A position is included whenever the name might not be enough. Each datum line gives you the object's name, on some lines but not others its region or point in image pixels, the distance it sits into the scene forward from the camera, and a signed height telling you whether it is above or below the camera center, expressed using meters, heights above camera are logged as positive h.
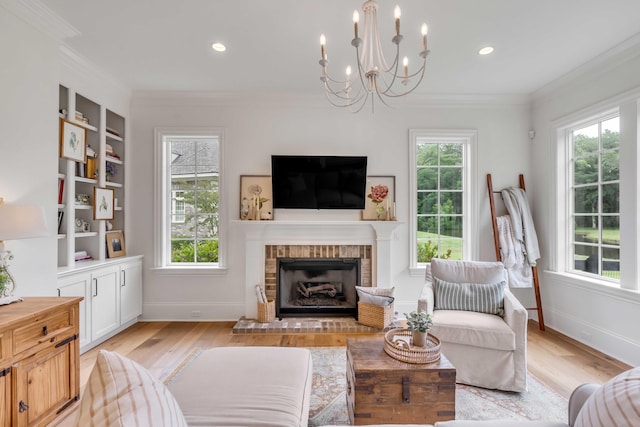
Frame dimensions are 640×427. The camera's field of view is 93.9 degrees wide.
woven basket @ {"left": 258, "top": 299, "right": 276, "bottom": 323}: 3.39 -1.10
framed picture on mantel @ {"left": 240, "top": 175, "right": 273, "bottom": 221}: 3.58 +0.23
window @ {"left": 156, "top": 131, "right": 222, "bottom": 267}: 3.74 +0.19
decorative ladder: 3.42 -0.33
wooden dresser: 1.54 -0.83
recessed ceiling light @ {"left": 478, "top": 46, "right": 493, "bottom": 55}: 2.65 +1.48
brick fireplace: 3.53 -0.36
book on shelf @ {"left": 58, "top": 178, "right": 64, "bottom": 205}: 2.73 +0.22
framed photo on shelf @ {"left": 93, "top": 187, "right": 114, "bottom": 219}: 3.07 +0.12
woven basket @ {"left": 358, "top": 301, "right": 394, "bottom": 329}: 3.25 -1.10
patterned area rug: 1.87 -1.25
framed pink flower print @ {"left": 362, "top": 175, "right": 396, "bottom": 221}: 3.63 +0.20
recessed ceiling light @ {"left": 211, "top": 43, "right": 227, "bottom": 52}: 2.58 +1.47
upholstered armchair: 2.11 -0.83
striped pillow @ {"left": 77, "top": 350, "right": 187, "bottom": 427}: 0.71 -0.48
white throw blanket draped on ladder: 3.46 -0.30
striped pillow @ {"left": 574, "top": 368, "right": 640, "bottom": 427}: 0.83 -0.55
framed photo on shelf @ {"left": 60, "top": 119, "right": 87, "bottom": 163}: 2.64 +0.67
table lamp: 1.68 -0.08
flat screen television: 3.61 +0.39
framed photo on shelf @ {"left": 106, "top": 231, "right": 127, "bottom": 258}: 3.30 -0.34
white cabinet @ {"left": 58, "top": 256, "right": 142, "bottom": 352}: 2.66 -0.80
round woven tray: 1.60 -0.74
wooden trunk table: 1.52 -0.92
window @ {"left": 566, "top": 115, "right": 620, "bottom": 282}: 2.85 +0.20
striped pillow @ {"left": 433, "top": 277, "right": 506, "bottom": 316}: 2.44 -0.68
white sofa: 0.75 -0.79
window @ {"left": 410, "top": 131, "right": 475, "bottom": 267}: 3.81 +0.22
